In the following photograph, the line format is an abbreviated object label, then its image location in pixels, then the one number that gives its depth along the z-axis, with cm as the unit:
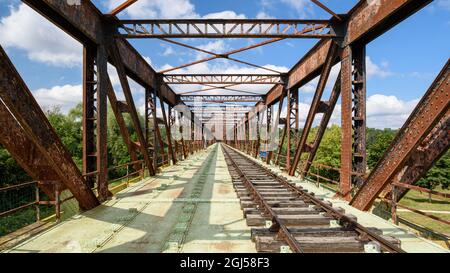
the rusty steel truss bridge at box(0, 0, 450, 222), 526
